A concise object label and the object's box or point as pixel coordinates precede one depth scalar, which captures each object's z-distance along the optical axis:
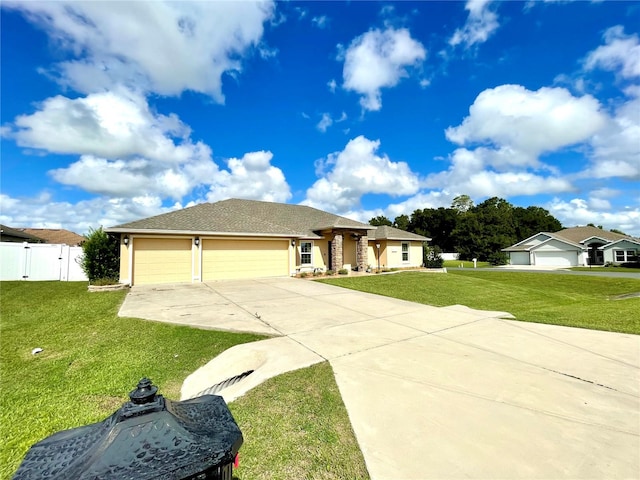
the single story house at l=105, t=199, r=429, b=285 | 13.48
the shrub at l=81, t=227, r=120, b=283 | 13.09
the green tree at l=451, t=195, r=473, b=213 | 63.34
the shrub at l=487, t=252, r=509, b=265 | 38.88
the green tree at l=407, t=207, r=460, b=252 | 54.06
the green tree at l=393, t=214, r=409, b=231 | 60.47
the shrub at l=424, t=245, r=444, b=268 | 24.03
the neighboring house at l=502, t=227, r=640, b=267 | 32.81
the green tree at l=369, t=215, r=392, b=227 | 58.31
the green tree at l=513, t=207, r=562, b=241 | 55.34
